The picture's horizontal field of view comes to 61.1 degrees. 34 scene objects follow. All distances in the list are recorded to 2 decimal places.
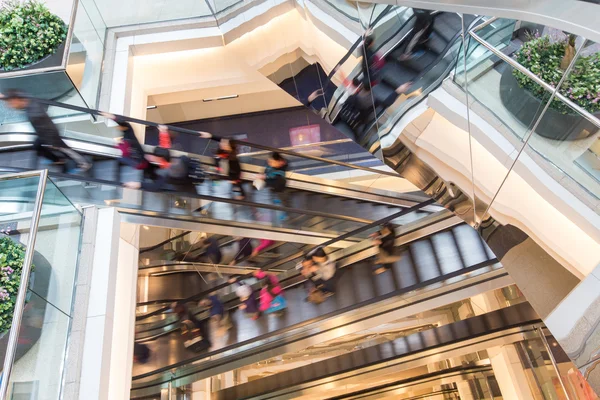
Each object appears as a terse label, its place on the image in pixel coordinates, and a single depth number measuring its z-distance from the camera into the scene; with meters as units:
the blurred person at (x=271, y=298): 7.17
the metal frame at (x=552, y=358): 7.57
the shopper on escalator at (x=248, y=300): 7.34
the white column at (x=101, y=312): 5.16
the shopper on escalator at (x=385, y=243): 6.77
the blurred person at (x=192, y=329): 7.61
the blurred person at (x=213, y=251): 10.19
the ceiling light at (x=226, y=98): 13.47
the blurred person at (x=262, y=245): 9.30
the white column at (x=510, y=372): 8.44
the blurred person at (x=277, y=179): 7.92
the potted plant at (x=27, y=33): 8.06
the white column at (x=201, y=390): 9.47
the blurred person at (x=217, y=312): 7.59
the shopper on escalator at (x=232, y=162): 7.91
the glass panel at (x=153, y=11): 10.00
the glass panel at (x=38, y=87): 7.32
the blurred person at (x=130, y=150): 7.44
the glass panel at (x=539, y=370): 7.74
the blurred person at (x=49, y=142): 6.98
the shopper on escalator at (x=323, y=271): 7.01
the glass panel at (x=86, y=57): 8.03
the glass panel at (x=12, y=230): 4.27
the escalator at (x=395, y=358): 7.35
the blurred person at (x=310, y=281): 6.97
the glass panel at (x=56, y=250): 4.67
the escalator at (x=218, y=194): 6.92
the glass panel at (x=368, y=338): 8.76
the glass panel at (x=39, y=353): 3.97
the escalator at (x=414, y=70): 2.22
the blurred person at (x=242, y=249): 9.66
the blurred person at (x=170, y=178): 7.41
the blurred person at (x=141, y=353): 8.20
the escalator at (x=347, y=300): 6.17
